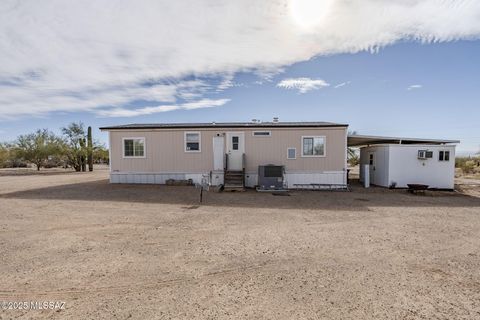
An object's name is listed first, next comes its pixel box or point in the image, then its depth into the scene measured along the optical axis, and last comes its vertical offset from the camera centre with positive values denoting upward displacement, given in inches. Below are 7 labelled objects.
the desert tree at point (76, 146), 1042.7 +13.7
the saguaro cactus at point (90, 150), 1054.4 -1.2
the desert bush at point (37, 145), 1048.8 +17.3
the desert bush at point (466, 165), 1042.0 -62.6
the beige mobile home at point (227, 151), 555.5 -2.7
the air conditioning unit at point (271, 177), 529.0 -52.0
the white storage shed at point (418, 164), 552.1 -29.1
